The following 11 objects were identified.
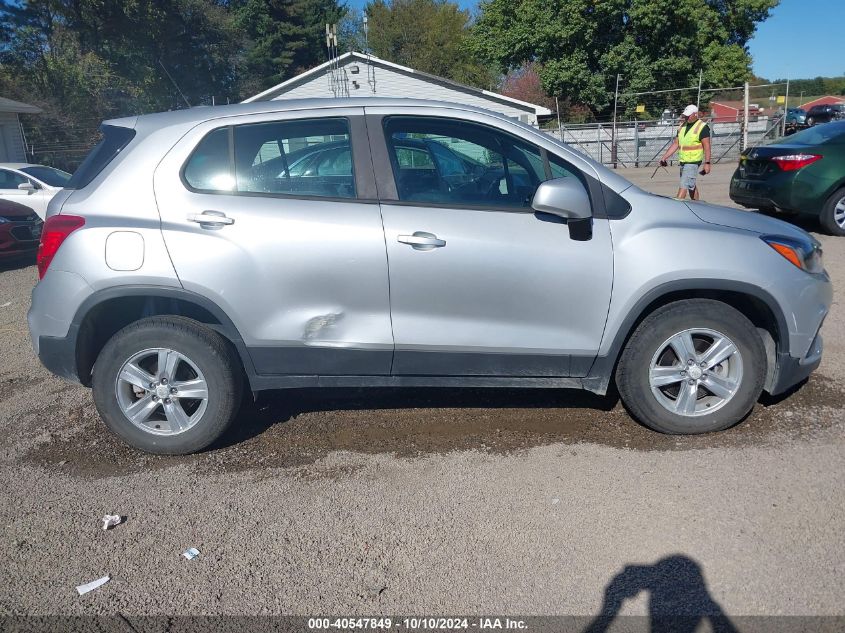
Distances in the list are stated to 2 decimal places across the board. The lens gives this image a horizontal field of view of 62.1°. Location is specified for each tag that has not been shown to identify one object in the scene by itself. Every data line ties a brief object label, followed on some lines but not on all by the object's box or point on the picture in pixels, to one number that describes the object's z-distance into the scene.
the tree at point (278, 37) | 49.91
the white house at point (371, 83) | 27.22
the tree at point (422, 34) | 65.06
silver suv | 3.68
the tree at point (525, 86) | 52.69
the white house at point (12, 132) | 24.23
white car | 12.28
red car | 10.35
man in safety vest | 10.53
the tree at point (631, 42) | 39.34
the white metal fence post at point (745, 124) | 27.52
